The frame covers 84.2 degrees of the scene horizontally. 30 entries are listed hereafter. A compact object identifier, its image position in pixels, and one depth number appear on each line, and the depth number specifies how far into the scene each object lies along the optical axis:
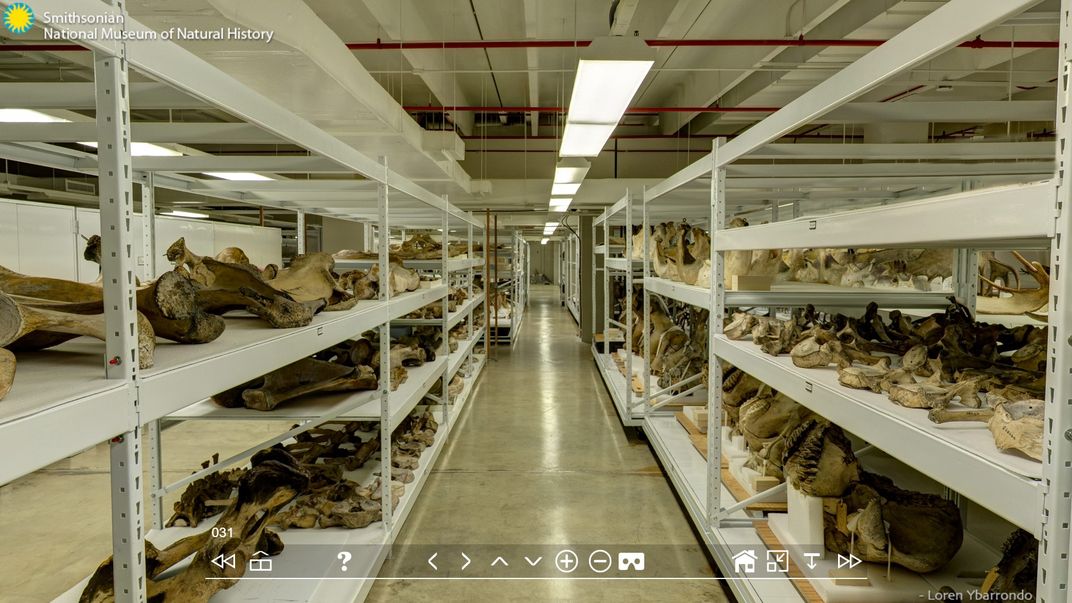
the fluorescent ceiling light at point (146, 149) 3.59
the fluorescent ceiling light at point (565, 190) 6.54
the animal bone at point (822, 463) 2.56
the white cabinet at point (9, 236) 5.03
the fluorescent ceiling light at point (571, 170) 5.50
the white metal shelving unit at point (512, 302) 11.31
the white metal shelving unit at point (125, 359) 1.00
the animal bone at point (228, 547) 2.03
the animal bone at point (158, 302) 1.64
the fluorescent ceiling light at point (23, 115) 2.53
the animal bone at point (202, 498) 3.04
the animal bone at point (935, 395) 1.76
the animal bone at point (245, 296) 2.13
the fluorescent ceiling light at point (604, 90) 2.81
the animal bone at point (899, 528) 2.33
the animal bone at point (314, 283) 2.85
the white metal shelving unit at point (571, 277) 14.77
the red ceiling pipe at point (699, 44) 5.14
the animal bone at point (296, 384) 2.97
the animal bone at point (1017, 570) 1.76
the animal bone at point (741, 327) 3.33
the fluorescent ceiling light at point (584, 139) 3.94
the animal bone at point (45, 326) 1.18
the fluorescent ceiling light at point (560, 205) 8.04
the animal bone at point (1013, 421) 1.29
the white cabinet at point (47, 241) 5.27
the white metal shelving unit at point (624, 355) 5.71
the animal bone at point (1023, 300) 2.96
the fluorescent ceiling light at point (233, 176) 4.33
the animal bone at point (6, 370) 1.03
